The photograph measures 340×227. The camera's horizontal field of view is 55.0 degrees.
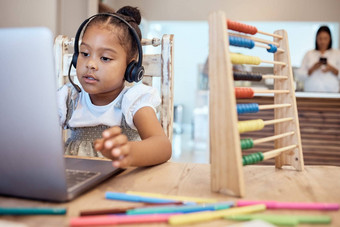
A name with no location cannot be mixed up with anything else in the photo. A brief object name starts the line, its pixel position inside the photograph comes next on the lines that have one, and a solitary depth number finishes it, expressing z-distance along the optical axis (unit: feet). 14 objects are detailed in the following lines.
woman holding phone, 12.24
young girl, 3.08
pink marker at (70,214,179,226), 1.34
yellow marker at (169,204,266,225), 1.39
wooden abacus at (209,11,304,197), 1.82
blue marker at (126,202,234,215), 1.48
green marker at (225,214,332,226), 1.42
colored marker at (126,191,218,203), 1.69
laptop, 1.36
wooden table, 1.59
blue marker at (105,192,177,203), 1.65
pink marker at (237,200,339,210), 1.63
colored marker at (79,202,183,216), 1.44
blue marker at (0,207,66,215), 1.44
